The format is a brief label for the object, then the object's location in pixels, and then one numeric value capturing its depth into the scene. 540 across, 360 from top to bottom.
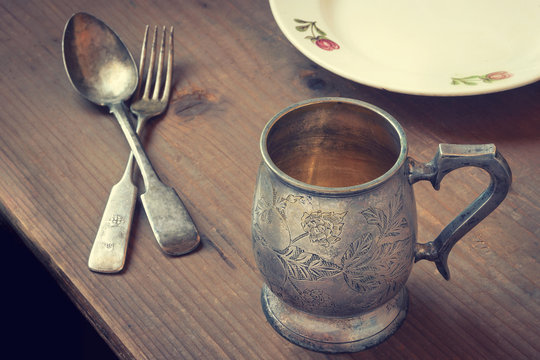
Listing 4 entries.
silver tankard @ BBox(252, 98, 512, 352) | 0.37
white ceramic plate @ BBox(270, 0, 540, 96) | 0.60
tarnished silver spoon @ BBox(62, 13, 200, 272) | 0.52
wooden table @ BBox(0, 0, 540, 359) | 0.47
